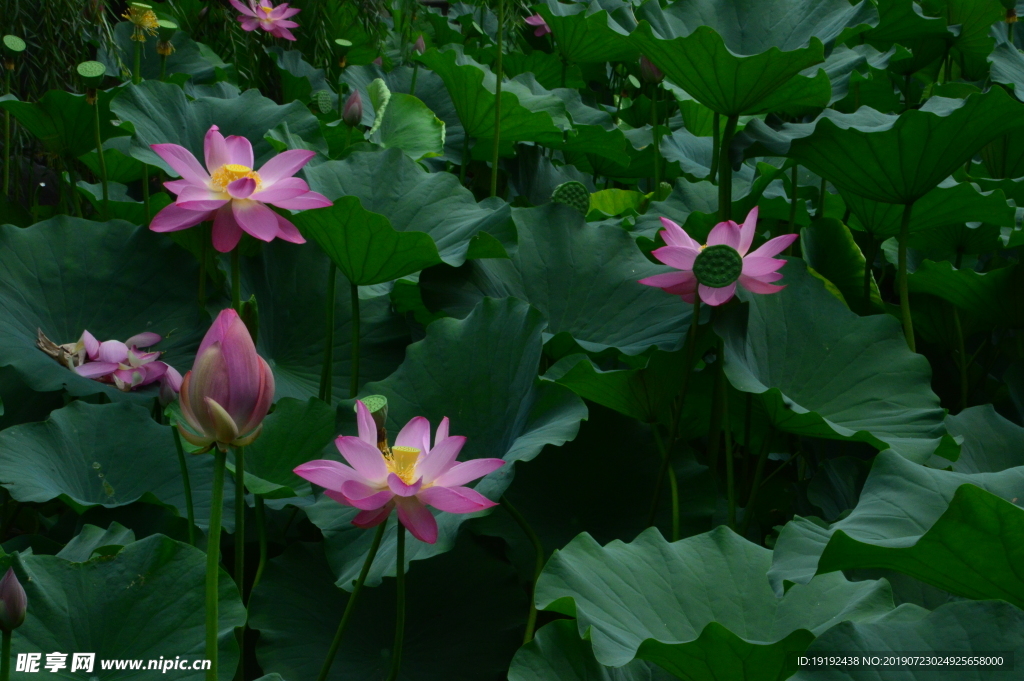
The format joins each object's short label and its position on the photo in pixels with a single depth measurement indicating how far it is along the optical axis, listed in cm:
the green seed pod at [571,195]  418
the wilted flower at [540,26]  747
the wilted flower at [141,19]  437
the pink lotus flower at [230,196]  351
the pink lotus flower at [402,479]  325
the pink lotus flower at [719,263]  363
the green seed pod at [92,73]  412
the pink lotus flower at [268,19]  537
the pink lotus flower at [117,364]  386
